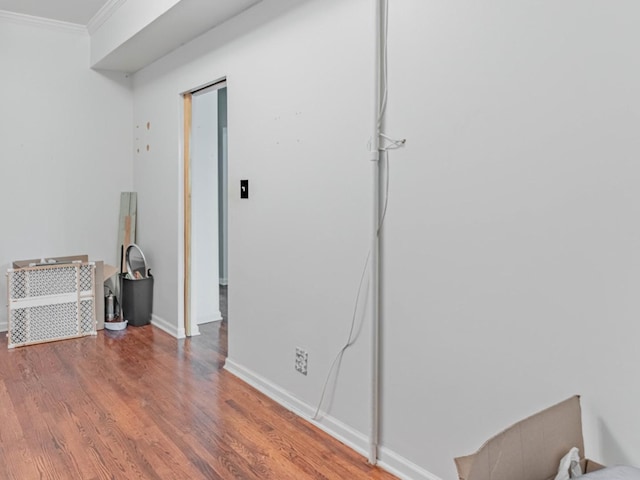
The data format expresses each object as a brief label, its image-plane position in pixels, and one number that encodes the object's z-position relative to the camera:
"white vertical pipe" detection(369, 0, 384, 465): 2.19
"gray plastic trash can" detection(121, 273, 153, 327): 4.50
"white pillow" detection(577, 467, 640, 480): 1.29
